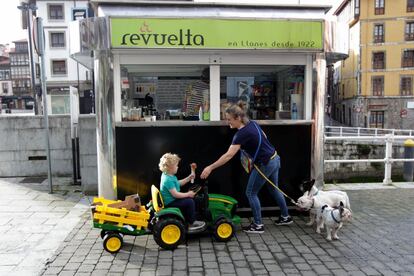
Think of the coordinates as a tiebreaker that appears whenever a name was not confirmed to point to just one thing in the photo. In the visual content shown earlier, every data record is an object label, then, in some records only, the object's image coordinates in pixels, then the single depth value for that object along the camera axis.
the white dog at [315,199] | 5.20
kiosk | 5.34
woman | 4.95
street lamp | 17.13
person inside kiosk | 5.89
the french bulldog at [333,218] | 4.78
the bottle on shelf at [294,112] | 6.11
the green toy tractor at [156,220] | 4.50
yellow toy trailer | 4.48
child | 4.70
